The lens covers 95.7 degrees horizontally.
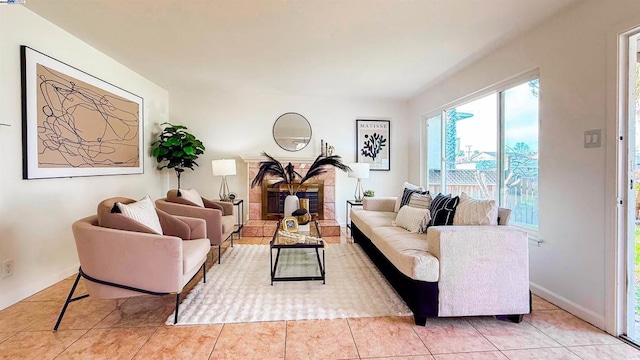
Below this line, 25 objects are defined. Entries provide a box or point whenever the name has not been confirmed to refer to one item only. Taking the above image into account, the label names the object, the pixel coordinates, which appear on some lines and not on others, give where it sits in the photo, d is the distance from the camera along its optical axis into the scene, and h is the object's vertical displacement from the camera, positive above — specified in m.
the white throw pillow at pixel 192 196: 3.50 -0.23
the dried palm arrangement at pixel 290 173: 3.68 +0.07
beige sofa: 2.05 -0.70
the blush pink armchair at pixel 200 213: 3.26 -0.40
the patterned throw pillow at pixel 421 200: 3.22 -0.28
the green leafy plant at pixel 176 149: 4.54 +0.47
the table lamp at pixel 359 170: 4.92 +0.11
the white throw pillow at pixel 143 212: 2.24 -0.28
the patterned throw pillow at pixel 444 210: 2.76 -0.34
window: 2.88 +0.33
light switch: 2.12 +0.28
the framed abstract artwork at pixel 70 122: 2.53 +0.59
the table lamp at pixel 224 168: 4.73 +0.16
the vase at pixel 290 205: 3.66 -0.35
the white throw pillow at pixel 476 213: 2.34 -0.31
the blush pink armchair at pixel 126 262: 2.02 -0.59
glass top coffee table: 2.72 -0.64
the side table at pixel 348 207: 4.93 -0.58
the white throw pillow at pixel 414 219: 2.93 -0.45
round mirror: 5.40 +0.86
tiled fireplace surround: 4.81 -0.52
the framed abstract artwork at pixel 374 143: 5.64 +0.66
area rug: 2.22 -1.04
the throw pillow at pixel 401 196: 3.80 -0.27
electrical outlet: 2.35 -0.73
